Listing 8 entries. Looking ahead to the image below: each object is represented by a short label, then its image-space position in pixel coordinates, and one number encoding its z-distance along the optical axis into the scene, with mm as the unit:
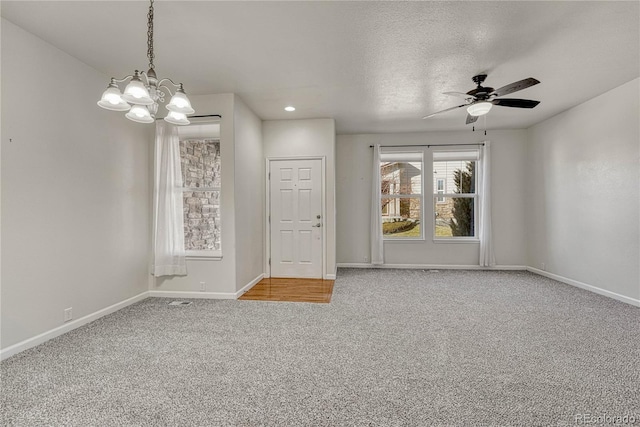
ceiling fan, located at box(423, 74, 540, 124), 3153
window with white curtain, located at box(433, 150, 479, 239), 5863
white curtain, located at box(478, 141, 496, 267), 5551
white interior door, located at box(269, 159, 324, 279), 4996
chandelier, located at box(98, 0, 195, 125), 1694
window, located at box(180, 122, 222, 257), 4043
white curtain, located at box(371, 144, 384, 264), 5766
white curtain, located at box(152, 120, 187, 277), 3844
